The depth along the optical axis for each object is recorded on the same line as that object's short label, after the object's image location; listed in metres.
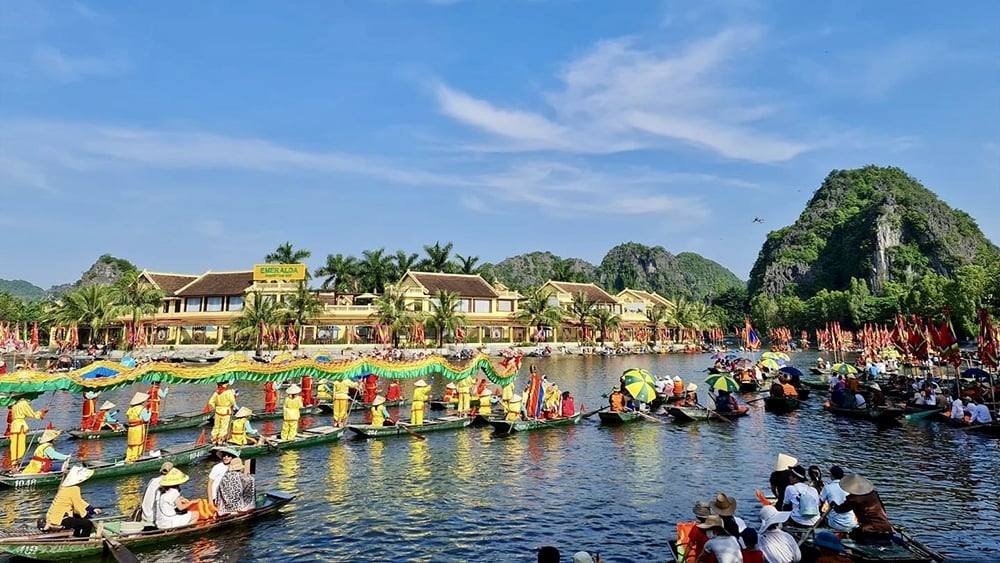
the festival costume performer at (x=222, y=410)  19.61
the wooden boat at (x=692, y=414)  26.80
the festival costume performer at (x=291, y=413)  20.17
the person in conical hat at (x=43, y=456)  15.70
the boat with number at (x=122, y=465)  15.41
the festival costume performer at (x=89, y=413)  22.55
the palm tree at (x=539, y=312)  79.44
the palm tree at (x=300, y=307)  65.06
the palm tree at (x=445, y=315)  70.62
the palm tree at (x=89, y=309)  65.69
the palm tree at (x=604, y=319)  86.00
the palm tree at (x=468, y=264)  94.81
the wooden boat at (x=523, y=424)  23.78
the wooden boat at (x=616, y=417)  25.95
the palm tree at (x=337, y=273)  85.81
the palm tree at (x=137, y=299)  67.75
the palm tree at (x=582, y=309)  85.81
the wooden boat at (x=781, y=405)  29.88
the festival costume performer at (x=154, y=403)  23.38
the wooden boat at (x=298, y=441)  19.48
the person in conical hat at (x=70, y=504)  11.52
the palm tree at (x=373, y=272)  87.50
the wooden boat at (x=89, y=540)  10.88
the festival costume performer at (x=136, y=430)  17.17
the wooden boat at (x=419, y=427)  22.17
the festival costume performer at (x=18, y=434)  16.47
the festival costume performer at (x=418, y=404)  23.61
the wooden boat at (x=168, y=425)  22.08
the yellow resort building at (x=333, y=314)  69.75
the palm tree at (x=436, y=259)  92.59
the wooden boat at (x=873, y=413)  25.59
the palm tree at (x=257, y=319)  62.59
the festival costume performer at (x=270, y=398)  27.59
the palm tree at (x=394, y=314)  67.19
